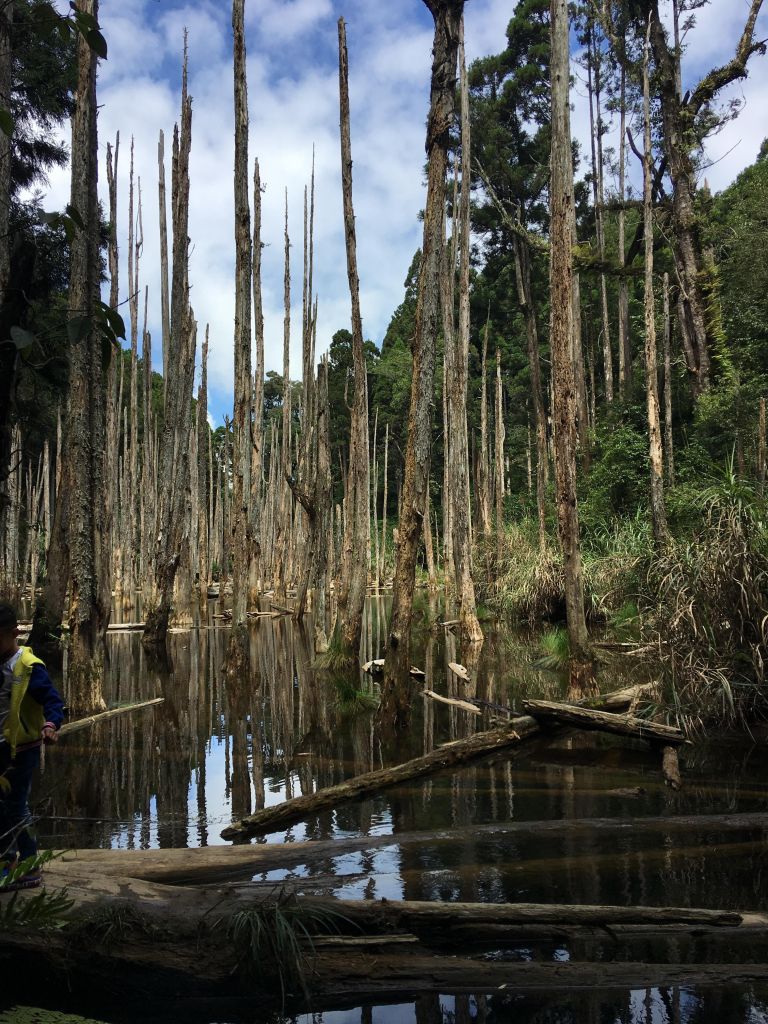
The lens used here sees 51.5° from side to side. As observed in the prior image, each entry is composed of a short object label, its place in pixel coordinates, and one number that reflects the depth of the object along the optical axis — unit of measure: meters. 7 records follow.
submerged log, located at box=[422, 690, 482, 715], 8.67
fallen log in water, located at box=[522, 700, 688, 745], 6.49
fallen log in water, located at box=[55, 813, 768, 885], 3.95
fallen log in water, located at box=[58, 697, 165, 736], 7.12
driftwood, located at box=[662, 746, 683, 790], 6.01
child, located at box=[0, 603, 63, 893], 3.60
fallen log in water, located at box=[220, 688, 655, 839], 5.12
